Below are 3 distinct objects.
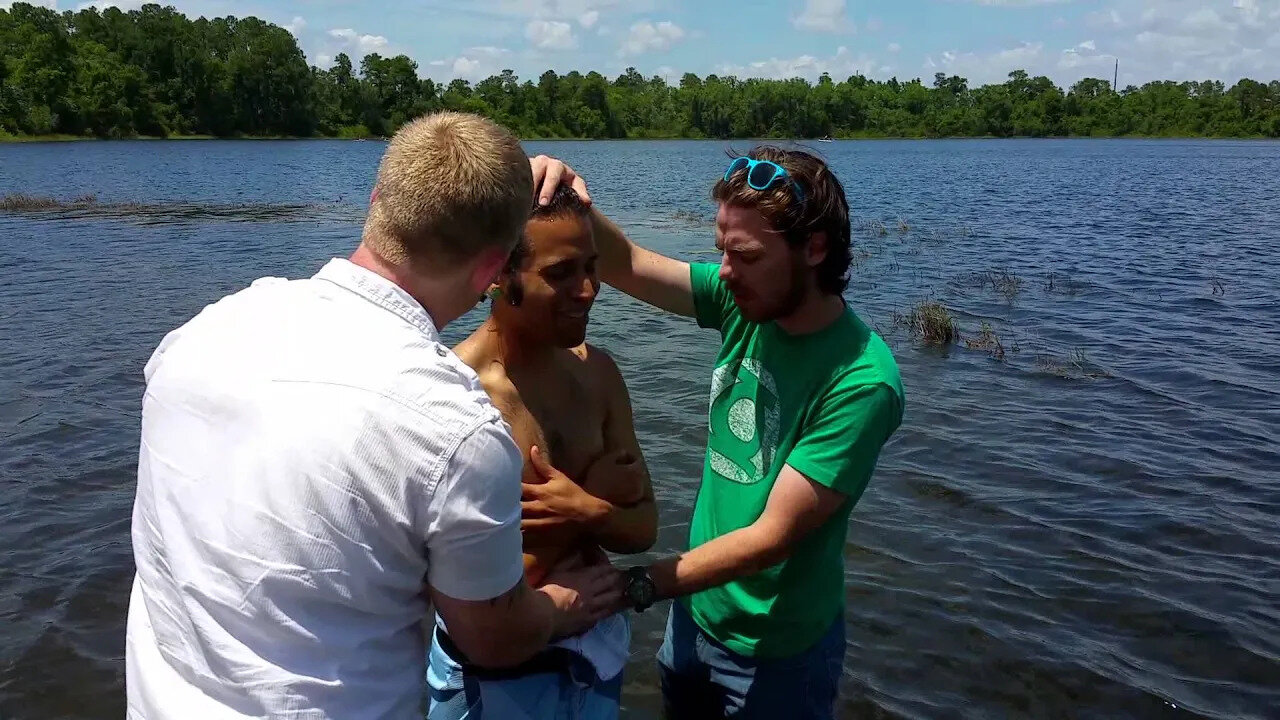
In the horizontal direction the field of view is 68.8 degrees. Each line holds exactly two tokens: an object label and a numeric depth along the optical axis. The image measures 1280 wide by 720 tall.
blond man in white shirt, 1.79
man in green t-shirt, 3.03
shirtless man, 2.73
